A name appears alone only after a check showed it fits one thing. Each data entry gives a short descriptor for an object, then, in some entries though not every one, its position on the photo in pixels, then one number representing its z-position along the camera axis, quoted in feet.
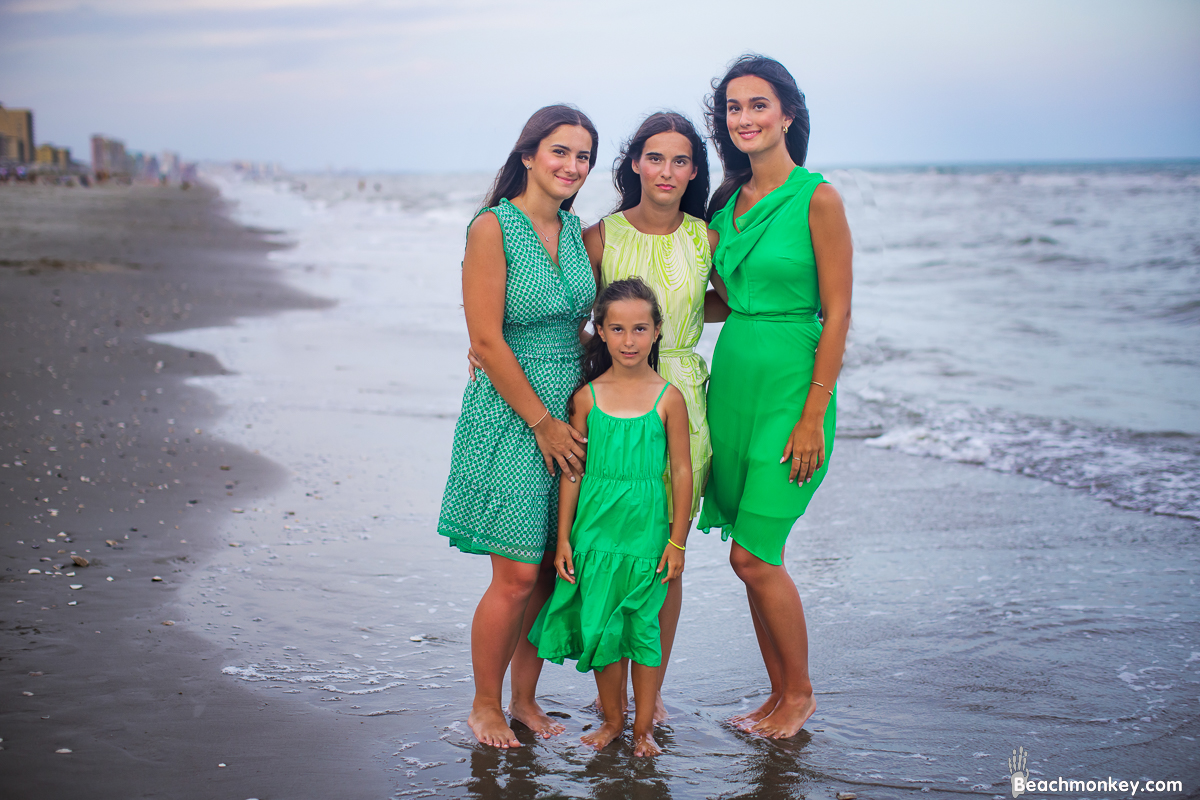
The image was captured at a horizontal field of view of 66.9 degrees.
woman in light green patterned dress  9.43
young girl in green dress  8.94
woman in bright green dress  9.18
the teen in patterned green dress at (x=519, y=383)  8.91
